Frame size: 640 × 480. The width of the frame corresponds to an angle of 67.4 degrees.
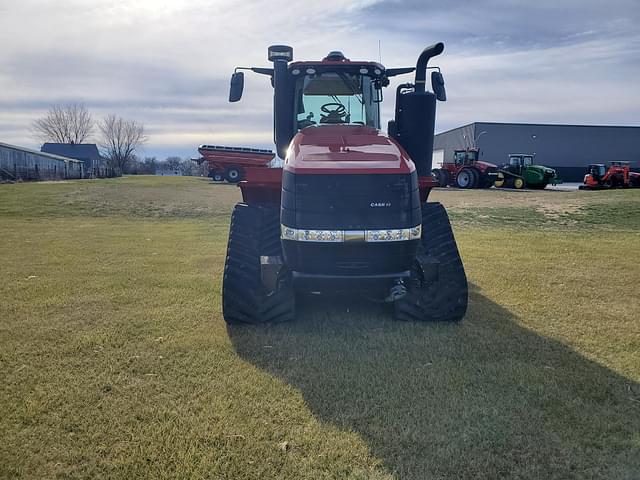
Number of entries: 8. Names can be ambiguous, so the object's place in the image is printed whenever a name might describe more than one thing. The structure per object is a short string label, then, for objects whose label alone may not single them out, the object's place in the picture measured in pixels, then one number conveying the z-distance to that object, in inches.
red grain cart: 1250.0
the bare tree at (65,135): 3265.3
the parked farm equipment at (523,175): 1062.4
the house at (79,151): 3075.8
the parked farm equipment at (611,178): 1053.2
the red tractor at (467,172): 1062.4
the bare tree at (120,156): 2834.6
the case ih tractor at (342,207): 160.1
